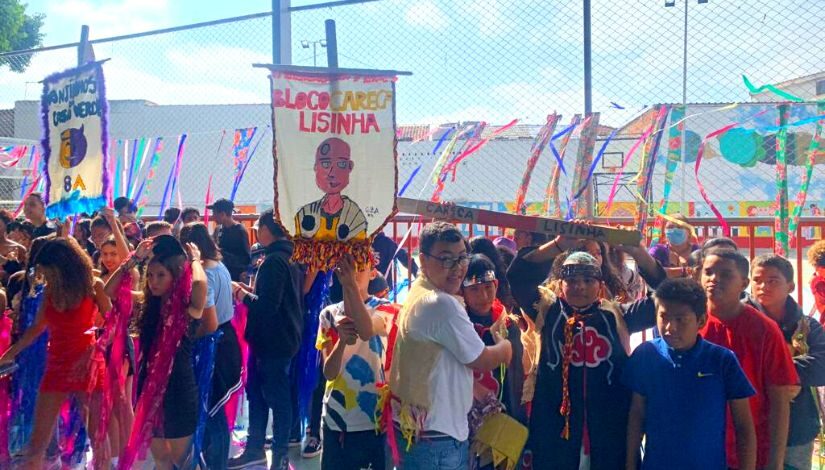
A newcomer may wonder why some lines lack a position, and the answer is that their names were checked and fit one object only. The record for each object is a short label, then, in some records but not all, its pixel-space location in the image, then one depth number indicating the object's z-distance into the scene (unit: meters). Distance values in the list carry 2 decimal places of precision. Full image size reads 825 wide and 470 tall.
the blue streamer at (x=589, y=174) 4.93
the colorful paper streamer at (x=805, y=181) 4.67
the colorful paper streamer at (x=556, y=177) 5.67
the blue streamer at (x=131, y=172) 9.59
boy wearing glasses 2.86
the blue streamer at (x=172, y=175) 8.50
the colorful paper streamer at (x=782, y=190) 4.59
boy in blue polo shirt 2.87
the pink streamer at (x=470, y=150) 6.83
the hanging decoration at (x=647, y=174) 5.12
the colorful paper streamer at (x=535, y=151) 5.71
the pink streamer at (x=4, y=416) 4.61
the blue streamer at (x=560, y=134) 5.43
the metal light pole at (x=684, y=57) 4.57
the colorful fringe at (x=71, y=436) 4.50
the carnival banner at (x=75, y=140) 4.76
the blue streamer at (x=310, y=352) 4.80
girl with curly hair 4.18
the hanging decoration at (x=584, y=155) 4.90
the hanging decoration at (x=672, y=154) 5.18
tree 22.84
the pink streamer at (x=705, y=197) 4.93
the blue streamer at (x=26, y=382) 4.58
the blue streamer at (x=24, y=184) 11.24
